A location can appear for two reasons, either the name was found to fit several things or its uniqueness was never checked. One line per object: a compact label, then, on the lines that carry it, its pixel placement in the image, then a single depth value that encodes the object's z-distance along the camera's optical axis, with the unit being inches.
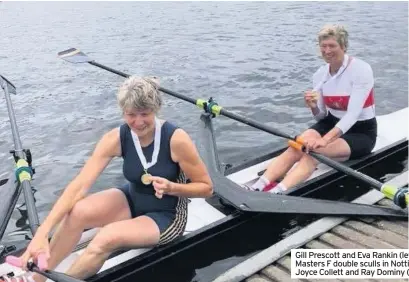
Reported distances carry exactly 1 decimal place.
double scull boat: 157.2
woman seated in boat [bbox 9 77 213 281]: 136.8
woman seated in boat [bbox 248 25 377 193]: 200.4
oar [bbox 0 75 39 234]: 155.0
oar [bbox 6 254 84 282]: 128.7
